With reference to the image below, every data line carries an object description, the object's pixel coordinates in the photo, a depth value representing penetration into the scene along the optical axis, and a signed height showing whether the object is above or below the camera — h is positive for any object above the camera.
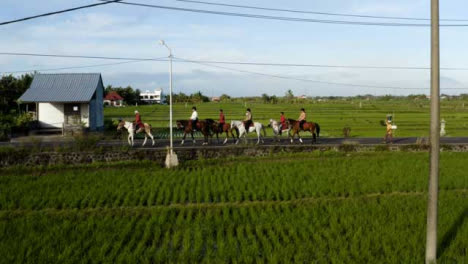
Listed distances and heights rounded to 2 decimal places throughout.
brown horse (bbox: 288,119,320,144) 26.66 -0.72
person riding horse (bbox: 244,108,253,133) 26.95 -0.34
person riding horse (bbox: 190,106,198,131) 26.10 -0.22
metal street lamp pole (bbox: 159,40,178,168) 21.59 -2.13
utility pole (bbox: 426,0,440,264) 8.62 -0.50
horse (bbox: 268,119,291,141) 27.40 -0.79
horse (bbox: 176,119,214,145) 26.55 -0.60
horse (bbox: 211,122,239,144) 26.86 -0.75
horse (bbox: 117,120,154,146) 25.45 -0.69
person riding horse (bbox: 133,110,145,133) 25.40 -0.45
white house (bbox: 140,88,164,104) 129.74 +6.31
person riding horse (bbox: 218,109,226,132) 26.84 -0.50
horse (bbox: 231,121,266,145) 26.86 -0.70
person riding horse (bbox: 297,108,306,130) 26.40 -0.29
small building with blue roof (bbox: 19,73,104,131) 33.75 +1.19
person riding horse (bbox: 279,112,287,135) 27.25 -0.48
